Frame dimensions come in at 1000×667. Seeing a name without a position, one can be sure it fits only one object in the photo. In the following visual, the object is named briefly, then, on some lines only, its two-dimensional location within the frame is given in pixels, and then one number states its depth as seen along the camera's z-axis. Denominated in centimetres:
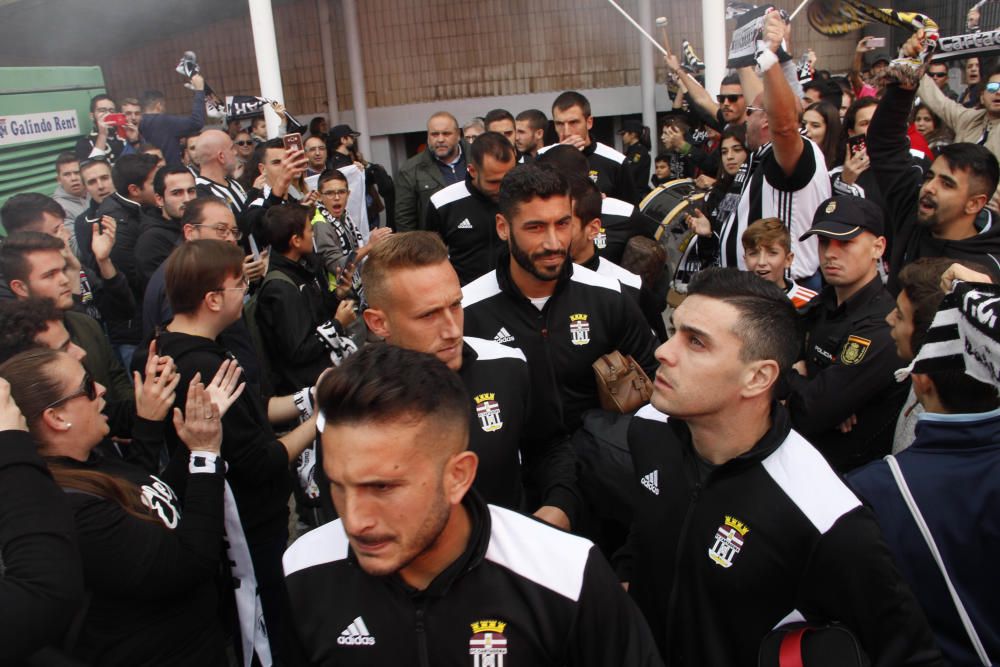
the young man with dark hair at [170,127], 987
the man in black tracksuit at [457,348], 274
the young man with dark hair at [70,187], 786
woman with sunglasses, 250
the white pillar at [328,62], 1381
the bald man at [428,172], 817
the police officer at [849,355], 319
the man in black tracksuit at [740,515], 207
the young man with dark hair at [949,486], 213
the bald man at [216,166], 684
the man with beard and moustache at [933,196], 404
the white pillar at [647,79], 1281
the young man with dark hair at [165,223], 558
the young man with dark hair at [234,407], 332
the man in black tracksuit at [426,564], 176
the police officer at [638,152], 1031
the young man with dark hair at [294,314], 441
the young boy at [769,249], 427
